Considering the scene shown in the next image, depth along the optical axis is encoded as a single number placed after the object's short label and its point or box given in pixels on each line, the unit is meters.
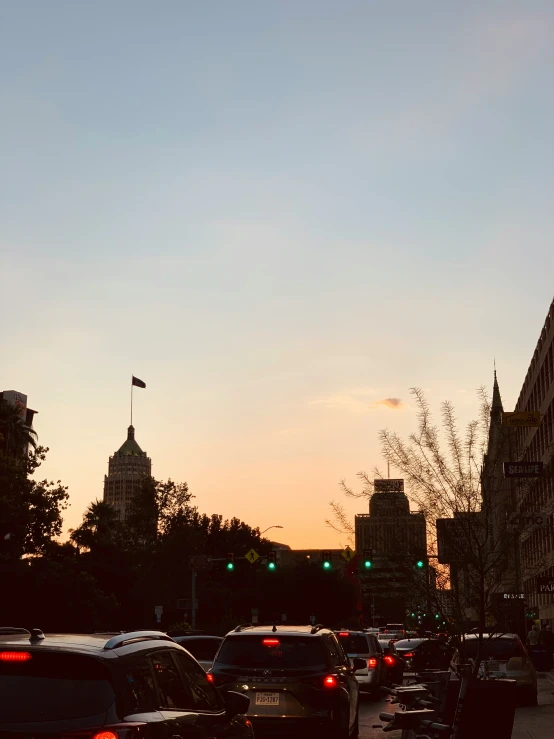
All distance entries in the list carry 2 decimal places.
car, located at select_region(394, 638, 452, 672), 20.14
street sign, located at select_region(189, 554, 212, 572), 53.69
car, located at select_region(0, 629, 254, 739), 5.30
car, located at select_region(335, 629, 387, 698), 23.31
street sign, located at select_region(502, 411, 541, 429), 19.84
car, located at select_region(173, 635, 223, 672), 21.05
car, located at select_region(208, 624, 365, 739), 11.50
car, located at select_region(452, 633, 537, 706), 21.17
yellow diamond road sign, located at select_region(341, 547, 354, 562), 42.50
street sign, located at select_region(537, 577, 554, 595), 39.22
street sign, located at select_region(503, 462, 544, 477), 17.72
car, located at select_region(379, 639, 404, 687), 27.25
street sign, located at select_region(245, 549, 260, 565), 51.83
